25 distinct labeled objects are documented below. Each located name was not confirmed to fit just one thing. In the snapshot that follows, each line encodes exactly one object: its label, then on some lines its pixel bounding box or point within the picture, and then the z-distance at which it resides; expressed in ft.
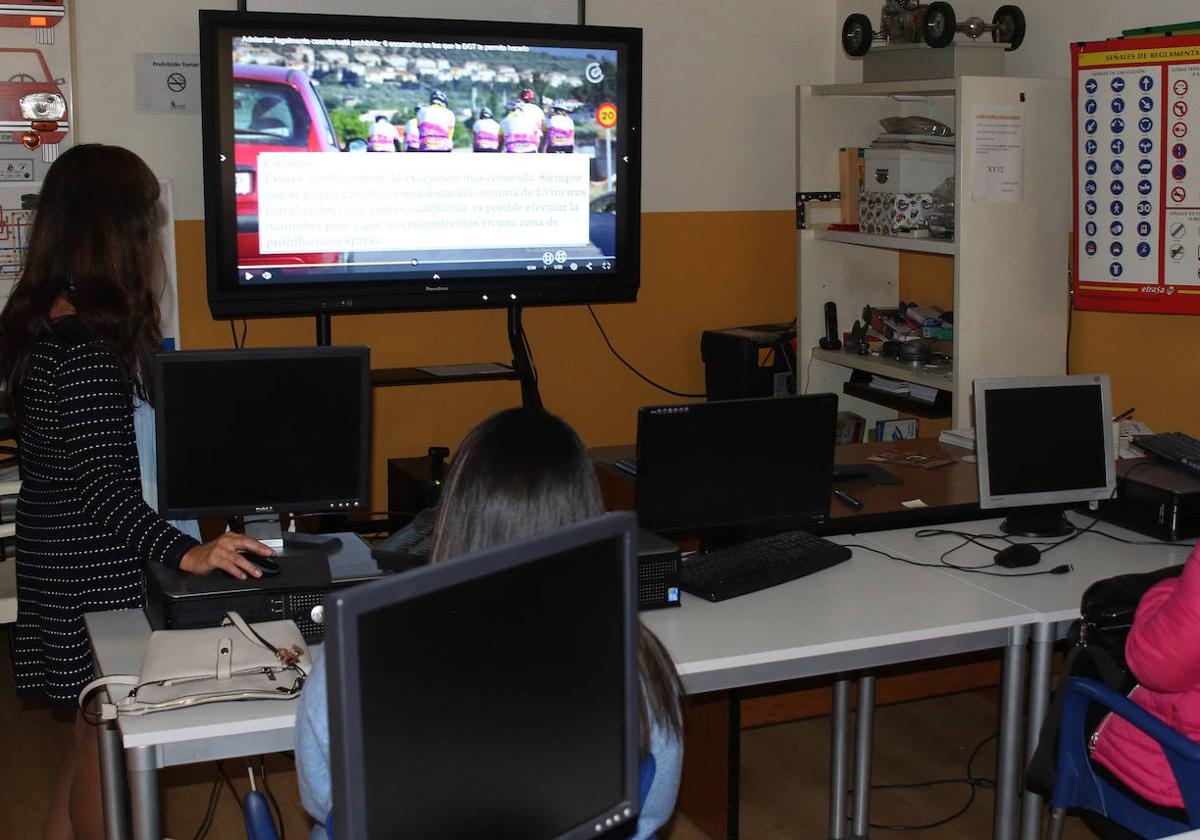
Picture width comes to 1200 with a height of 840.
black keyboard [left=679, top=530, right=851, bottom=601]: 8.68
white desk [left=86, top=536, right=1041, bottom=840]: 6.65
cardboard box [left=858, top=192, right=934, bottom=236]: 14.44
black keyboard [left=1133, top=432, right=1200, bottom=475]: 10.53
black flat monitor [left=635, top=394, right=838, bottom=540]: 8.99
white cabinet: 13.39
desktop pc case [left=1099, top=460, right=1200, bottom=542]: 10.04
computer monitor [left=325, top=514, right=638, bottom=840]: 3.84
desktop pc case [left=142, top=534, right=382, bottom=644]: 7.42
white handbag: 6.69
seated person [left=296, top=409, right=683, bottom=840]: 4.91
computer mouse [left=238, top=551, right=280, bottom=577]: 7.66
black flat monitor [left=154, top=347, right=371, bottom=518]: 8.07
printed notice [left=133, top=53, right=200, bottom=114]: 14.03
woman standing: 7.65
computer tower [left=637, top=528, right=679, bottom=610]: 8.18
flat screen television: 13.53
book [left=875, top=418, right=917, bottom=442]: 15.58
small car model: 13.76
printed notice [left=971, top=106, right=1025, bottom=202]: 13.32
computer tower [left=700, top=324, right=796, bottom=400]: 16.12
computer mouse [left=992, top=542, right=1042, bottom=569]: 9.39
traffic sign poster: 12.01
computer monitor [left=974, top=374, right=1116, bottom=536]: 10.01
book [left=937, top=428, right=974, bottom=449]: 12.60
